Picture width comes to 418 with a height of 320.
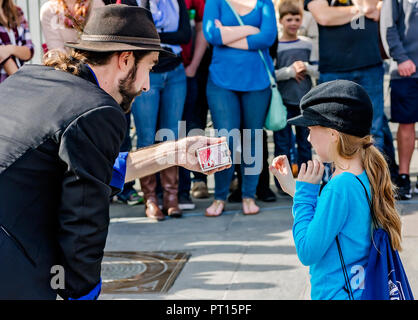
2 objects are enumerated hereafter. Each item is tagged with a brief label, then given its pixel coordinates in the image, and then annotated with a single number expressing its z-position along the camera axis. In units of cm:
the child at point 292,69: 706
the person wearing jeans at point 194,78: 696
